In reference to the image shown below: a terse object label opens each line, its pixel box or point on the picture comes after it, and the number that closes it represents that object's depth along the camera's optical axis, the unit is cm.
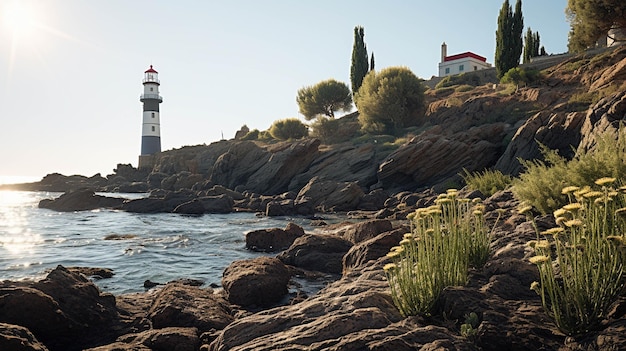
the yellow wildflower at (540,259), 362
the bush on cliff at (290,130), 5991
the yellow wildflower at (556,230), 387
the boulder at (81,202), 3403
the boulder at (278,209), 2763
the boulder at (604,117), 1423
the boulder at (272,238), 1528
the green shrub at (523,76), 4291
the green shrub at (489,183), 1675
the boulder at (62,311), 627
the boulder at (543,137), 2186
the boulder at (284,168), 4034
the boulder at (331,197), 2881
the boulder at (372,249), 932
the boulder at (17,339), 500
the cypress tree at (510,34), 5019
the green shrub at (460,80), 6081
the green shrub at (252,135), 7470
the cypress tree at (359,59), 6338
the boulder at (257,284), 852
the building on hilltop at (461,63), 7106
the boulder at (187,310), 681
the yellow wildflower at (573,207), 392
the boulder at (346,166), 3594
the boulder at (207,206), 2998
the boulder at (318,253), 1171
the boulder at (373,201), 2809
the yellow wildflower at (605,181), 399
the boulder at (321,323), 413
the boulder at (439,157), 2944
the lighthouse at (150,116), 7312
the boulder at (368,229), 1294
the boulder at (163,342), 574
